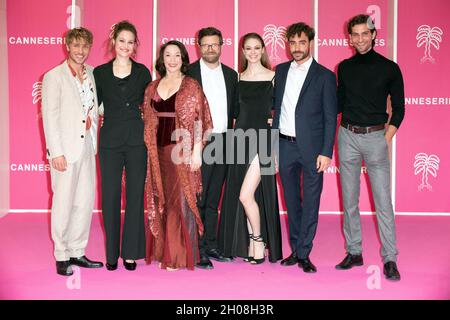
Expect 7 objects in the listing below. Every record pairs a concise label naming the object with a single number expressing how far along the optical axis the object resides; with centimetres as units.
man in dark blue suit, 378
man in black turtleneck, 376
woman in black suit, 374
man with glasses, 393
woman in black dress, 393
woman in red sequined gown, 369
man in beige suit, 372
